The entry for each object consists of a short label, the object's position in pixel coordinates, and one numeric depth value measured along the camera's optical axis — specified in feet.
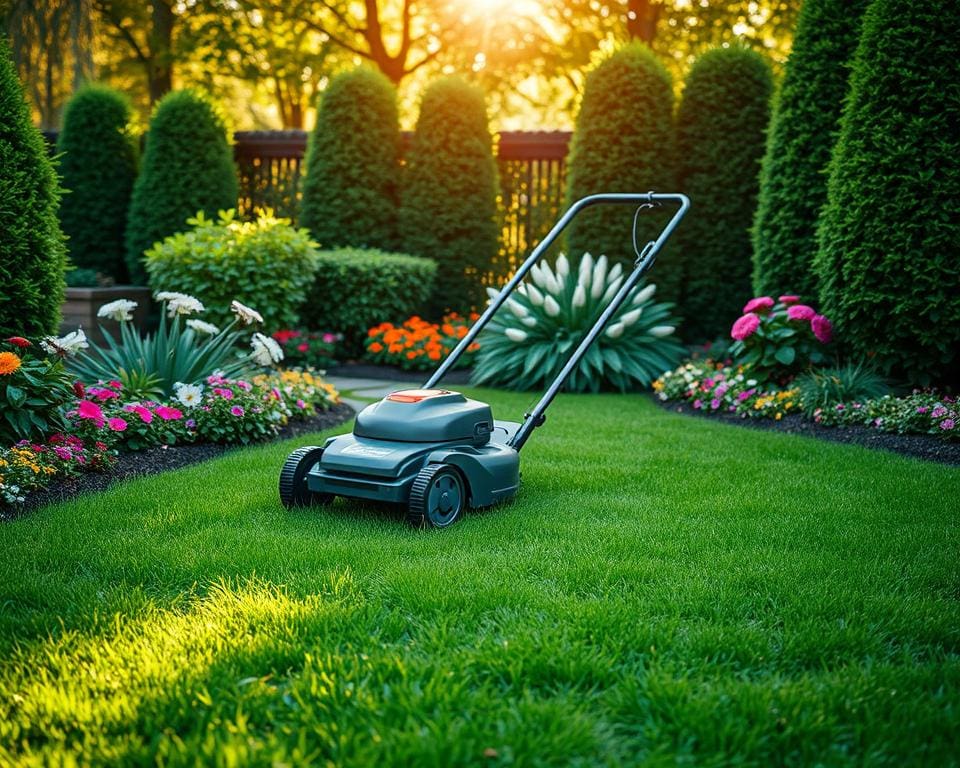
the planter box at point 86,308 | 32.32
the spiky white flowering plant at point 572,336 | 26.78
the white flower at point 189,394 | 18.61
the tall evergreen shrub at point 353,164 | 36.63
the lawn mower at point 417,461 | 13.07
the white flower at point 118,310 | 19.87
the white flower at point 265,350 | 20.22
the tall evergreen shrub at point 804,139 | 24.53
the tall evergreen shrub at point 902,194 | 20.22
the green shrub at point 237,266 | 27.78
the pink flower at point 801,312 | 23.26
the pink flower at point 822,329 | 22.71
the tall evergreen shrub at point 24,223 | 16.75
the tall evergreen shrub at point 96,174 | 38.55
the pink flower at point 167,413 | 18.08
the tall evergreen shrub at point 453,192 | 35.91
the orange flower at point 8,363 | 14.65
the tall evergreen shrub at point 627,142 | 31.30
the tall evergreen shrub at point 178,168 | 36.76
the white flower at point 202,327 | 20.48
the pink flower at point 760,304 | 24.47
